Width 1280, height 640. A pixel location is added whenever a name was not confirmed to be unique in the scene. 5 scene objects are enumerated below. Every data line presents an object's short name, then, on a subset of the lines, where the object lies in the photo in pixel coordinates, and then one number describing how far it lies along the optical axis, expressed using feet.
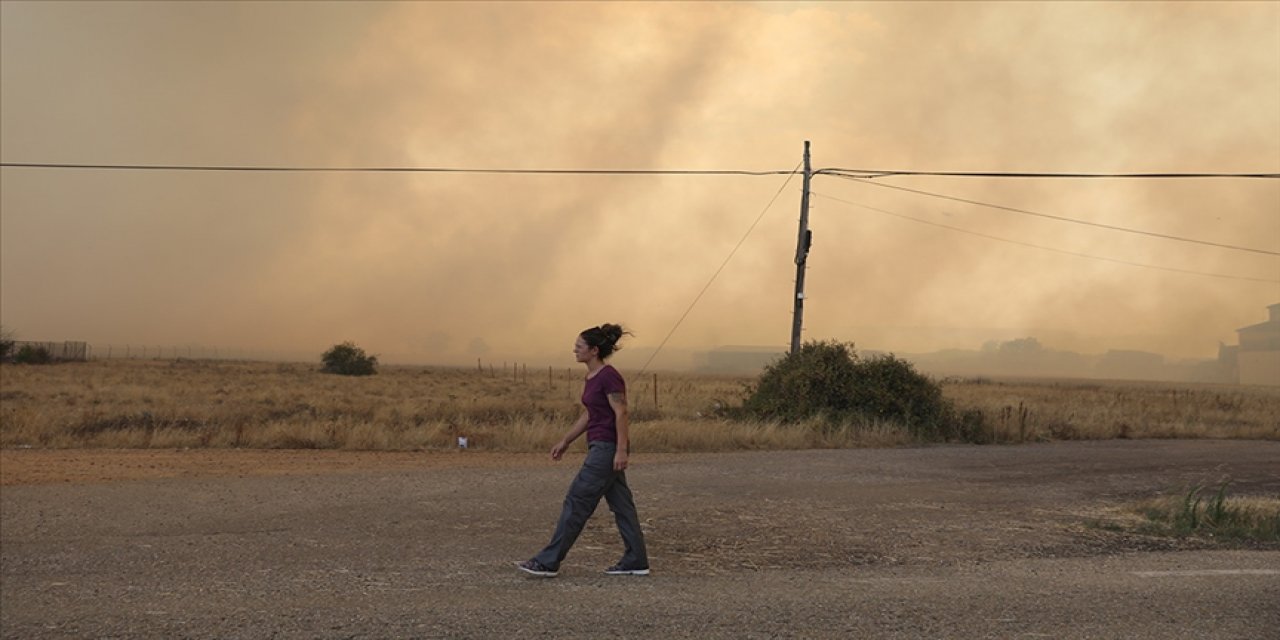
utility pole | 92.07
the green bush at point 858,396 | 83.30
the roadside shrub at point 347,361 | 256.32
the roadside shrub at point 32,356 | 271.28
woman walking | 28.17
